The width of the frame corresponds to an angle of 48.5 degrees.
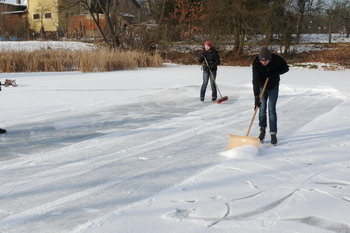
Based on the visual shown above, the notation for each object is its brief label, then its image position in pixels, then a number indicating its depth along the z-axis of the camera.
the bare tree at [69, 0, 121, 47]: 26.53
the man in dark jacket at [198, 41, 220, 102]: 9.59
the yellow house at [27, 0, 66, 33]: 47.10
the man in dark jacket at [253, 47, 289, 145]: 5.56
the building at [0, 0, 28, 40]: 41.03
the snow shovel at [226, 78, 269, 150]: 5.24
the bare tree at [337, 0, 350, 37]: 34.72
